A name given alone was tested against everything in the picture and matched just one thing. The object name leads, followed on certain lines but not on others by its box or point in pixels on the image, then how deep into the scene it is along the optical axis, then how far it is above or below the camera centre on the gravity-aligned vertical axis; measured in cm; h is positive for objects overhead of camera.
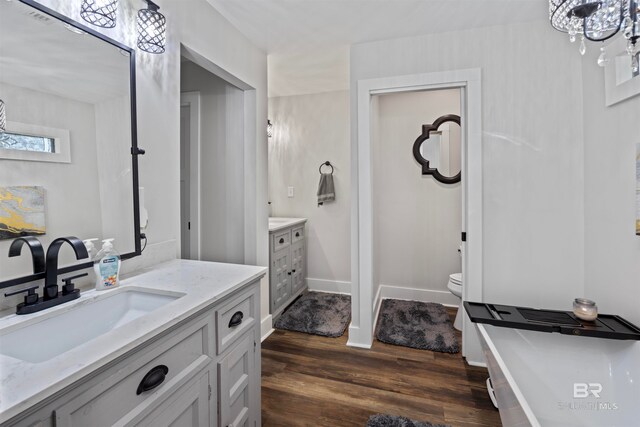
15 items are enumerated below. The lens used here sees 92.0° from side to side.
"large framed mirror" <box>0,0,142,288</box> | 99 +28
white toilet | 272 -75
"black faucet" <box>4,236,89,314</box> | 98 -20
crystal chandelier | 102 +65
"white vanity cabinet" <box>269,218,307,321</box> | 289 -57
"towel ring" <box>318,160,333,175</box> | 374 +52
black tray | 142 -59
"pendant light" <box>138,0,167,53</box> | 141 +84
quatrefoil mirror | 331 +61
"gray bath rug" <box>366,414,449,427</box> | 166 -117
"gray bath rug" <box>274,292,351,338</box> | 279 -108
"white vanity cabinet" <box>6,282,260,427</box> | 71 -51
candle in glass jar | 153 -53
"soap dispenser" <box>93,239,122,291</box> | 117 -22
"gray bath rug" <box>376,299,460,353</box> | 253 -111
